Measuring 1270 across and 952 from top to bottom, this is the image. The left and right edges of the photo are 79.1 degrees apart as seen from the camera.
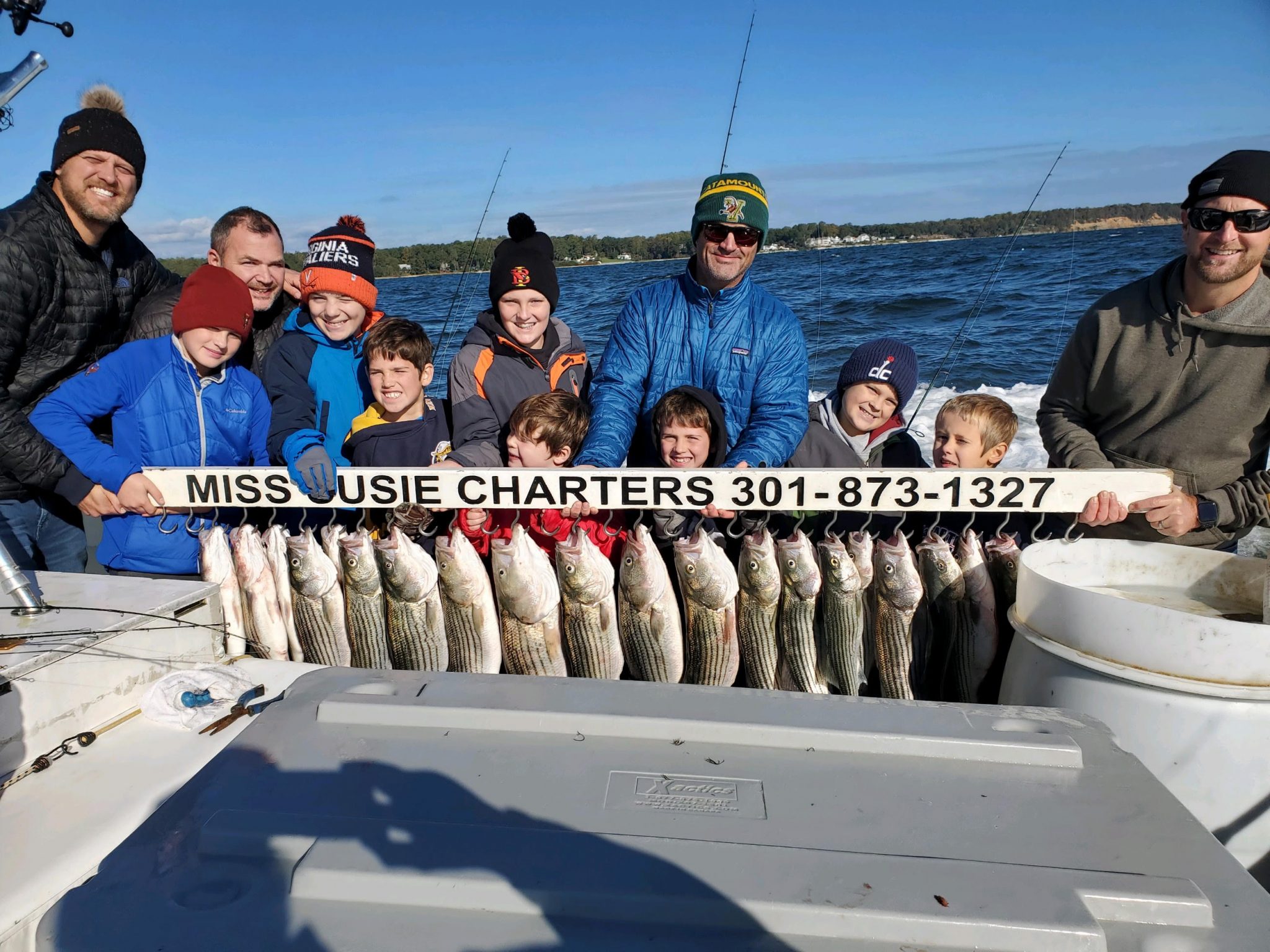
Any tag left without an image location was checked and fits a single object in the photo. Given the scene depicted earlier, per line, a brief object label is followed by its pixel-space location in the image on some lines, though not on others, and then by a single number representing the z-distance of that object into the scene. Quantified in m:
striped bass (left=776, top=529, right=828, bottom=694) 3.08
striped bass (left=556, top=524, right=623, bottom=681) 3.09
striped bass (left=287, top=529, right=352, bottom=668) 3.32
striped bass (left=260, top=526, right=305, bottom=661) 3.41
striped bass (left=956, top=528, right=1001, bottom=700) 3.10
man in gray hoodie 3.05
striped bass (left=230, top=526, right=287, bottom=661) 3.43
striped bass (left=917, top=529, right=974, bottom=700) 3.11
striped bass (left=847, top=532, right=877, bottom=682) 3.11
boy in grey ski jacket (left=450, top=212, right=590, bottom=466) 3.98
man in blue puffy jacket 3.61
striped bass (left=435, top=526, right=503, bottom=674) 3.20
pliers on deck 2.41
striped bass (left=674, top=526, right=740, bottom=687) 3.10
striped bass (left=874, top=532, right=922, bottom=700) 3.07
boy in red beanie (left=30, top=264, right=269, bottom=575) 3.45
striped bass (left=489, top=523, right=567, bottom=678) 3.13
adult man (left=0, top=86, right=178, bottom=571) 3.34
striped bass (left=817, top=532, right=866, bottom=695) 3.08
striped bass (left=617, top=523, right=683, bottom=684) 3.13
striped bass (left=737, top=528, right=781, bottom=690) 3.09
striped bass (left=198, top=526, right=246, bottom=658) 3.42
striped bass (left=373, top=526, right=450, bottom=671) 3.22
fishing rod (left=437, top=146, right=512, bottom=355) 5.54
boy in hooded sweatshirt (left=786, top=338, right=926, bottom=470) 3.80
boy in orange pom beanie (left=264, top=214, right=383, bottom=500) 3.89
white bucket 2.13
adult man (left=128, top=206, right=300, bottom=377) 4.20
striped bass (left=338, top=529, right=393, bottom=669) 3.28
